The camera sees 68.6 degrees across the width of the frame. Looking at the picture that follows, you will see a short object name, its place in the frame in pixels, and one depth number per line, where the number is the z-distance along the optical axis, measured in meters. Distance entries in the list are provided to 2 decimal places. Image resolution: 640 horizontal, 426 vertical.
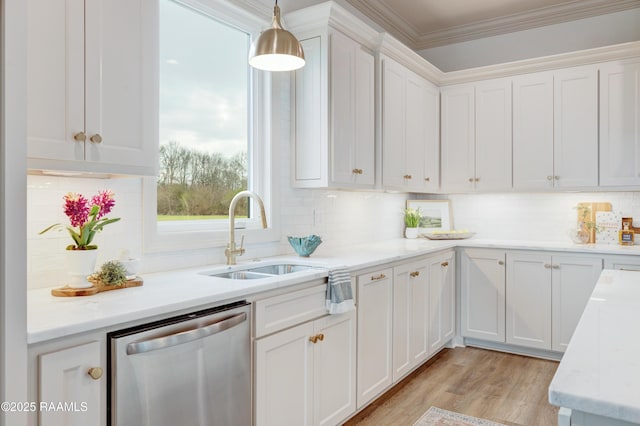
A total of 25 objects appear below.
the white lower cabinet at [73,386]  1.30
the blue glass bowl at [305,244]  3.00
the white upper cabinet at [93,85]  1.57
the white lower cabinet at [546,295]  3.75
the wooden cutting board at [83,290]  1.71
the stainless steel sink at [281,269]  2.77
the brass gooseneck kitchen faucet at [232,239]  2.56
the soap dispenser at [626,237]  3.99
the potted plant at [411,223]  4.64
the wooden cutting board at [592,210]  4.14
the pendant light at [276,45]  2.12
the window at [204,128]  2.53
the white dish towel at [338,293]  2.40
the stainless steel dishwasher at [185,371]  1.47
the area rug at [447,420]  2.72
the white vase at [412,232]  4.64
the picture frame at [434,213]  4.83
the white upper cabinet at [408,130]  3.68
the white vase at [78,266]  1.75
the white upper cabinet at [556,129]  4.00
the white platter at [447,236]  4.50
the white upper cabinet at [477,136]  4.38
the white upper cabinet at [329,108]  3.07
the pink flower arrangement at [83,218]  1.76
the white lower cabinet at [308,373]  2.04
